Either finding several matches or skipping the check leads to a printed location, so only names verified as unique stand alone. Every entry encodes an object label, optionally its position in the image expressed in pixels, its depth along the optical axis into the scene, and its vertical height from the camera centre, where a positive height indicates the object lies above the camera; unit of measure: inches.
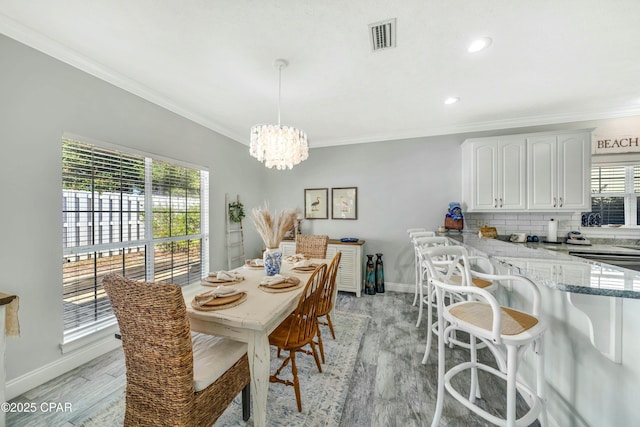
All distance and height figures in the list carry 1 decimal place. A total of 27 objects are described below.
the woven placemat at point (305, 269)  86.2 -20.8
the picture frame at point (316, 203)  172.2 +6.9
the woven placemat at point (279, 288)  65.8 -21.4
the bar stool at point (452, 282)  69.7 -25.5
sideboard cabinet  146.7 -33.8
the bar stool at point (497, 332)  41.4 -22.7
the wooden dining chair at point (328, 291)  78.8 -28.0
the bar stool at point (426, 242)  94.7 -12.9
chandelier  83.1 +24.7
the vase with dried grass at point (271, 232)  79.4 -6.5
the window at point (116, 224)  80.2 -4.3
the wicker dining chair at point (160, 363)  41.1 -27.8
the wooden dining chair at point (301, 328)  62.2 -32.8
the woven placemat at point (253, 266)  93.3 -21.4
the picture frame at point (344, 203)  164.7 +6.6
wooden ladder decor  147.3 -18.2
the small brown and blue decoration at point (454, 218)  137.6 -3.8
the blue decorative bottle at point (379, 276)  151.3 -41.2
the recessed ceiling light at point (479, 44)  70.4 +51.2
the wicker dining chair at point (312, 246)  118.9 -17.0
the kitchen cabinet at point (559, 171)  116.6 +20.2
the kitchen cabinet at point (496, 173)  125.4 +20.6
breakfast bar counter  40.4 -25.9
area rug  60.1 -52.5
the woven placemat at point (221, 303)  54.2 -21.4
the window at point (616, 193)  117.9 +8.6
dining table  50.5 -25.9
